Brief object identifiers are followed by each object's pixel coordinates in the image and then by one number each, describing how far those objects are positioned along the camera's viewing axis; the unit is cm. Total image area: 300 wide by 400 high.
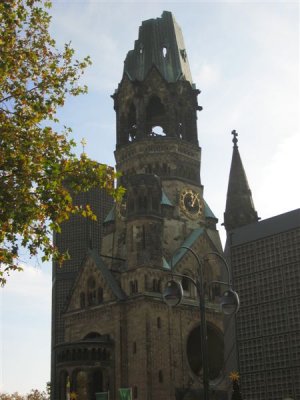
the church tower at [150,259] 5378
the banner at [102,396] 4394
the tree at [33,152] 1880
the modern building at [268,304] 4291
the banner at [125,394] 3940
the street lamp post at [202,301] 2138
